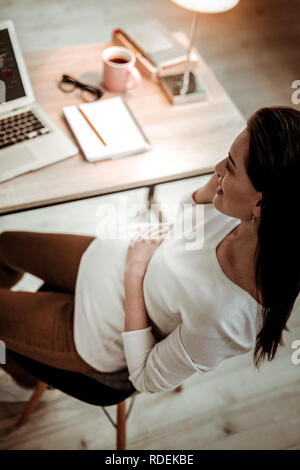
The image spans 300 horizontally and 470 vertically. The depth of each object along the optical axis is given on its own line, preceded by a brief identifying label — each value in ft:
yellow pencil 4.19
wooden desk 3.88
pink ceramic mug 4.46
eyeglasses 4.60
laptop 3.93
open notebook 4.14
